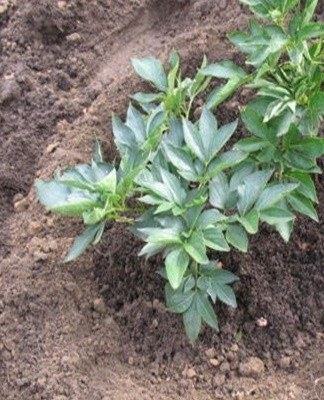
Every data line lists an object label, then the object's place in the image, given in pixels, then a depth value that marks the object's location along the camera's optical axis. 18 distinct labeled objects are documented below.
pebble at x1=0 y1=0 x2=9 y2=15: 2.92
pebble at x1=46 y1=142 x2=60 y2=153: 2.49
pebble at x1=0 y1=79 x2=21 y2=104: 2.67
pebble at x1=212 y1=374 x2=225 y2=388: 1.91
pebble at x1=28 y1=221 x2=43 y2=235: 2.25
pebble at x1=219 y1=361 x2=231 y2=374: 1.93
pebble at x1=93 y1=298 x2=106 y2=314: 2.07
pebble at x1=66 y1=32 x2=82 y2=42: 2.83
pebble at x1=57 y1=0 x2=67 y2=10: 2.85
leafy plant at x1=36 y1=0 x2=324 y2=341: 1.73
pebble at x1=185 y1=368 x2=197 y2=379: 1.94
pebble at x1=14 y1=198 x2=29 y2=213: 2.40
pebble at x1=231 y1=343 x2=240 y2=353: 1.96
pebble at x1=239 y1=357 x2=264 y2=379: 1.91
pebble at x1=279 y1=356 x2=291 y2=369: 1.93
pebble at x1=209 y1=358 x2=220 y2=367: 1.95
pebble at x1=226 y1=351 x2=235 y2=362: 1.95
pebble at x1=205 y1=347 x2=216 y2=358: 1.96
